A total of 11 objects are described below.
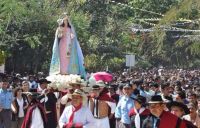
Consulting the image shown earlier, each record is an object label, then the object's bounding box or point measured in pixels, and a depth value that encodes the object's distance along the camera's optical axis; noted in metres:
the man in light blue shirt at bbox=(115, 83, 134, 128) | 15.44
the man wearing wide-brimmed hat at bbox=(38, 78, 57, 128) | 15.98
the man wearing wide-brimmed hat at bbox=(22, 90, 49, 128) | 13.25
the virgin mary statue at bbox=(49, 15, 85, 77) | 19.66
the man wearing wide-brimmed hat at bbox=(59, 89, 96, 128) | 11.34
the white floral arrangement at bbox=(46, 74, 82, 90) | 15.58
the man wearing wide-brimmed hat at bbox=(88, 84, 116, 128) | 13.20
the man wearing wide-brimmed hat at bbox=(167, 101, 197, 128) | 9.66
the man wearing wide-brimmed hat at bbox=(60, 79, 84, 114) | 13.90
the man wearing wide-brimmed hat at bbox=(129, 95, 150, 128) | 12.41
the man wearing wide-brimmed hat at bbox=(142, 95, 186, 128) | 8.99
